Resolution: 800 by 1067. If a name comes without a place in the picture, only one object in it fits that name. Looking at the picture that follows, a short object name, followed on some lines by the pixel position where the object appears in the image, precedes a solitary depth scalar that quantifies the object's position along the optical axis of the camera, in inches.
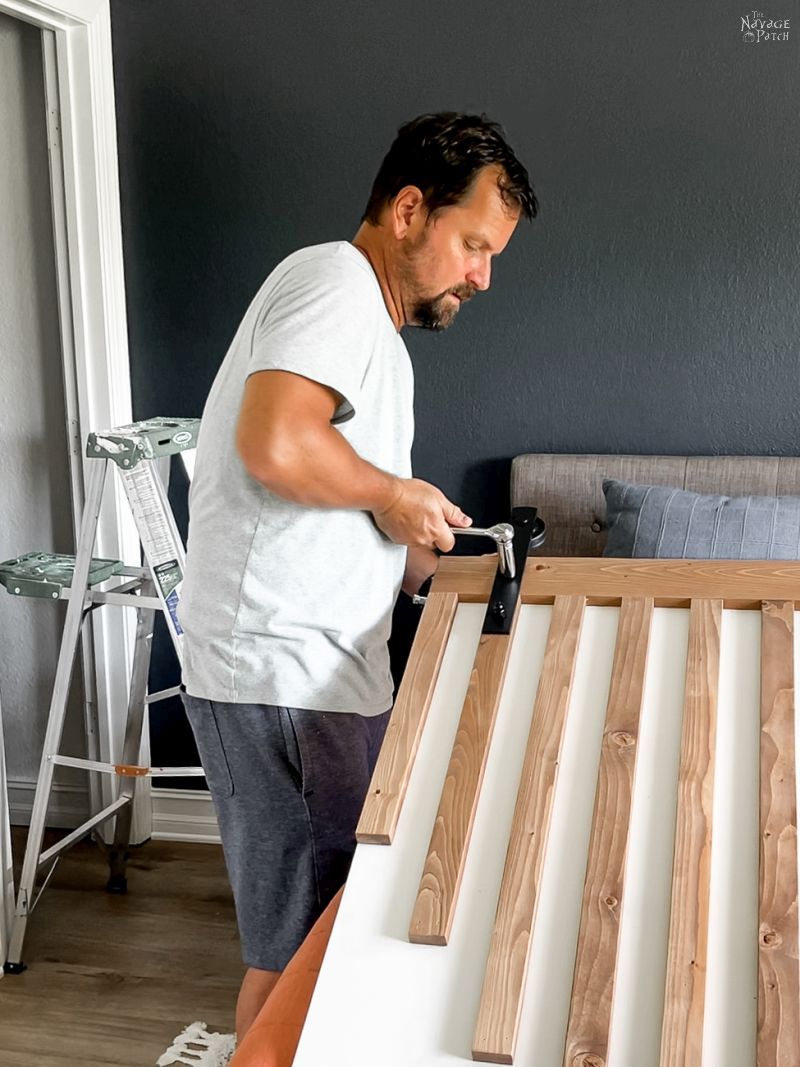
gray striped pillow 89.9
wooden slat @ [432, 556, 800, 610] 55.8
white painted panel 39.4
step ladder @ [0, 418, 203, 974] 98.0
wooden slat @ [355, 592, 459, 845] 47.7
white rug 84.6
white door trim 106.7
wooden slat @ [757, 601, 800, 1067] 37.9
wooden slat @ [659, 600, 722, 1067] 38.2
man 57.2
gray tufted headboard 99.1
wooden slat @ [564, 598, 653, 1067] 38.6
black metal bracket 56.7
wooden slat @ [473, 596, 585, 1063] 39.0
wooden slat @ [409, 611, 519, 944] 42.9
